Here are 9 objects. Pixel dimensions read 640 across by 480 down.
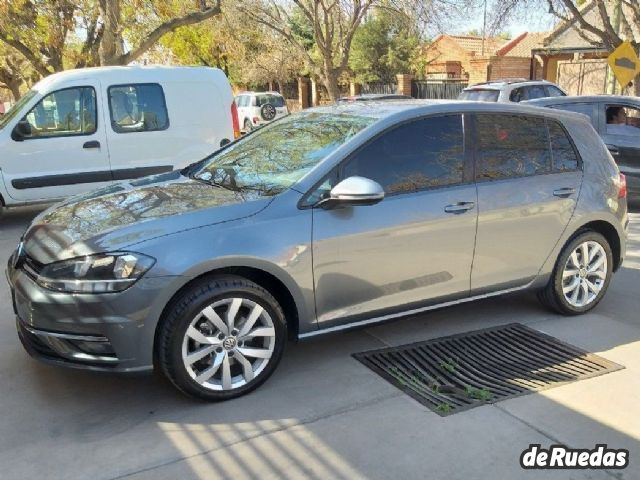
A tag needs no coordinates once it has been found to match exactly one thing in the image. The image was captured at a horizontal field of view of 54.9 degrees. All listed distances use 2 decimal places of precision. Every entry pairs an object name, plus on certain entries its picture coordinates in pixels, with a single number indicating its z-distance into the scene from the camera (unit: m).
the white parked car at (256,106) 25.47
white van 7.59
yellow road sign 12.28
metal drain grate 3.58
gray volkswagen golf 3.20
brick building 31.82
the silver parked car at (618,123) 8.45
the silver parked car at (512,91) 13.27
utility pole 16.75
